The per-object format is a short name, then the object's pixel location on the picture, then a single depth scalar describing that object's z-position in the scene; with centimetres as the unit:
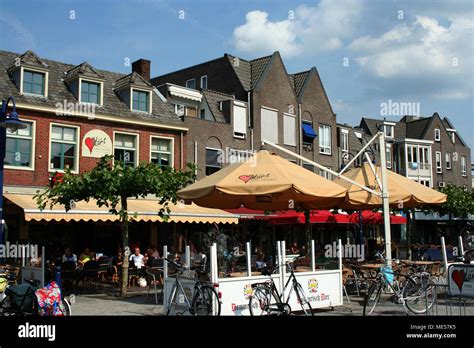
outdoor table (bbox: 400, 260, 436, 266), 1248
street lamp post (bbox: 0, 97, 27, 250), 998
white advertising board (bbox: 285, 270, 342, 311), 991
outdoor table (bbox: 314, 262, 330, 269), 1069
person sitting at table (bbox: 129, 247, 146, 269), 1714
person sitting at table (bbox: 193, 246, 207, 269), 974
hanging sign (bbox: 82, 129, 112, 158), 2202
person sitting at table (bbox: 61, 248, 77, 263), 1700
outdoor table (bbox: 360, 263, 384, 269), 1178
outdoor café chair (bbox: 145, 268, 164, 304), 1260
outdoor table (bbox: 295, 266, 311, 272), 1040
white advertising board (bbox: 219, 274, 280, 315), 874
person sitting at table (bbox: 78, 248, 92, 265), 1845
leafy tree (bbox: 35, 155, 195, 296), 1296
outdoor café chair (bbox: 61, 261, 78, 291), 1462
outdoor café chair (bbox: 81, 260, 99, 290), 1499
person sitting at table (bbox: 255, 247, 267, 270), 1064
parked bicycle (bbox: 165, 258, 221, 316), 843
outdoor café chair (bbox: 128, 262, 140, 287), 1692
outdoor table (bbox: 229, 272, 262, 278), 933
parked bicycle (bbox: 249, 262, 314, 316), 843
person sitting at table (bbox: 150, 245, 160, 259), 1852
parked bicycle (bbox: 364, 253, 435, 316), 906
